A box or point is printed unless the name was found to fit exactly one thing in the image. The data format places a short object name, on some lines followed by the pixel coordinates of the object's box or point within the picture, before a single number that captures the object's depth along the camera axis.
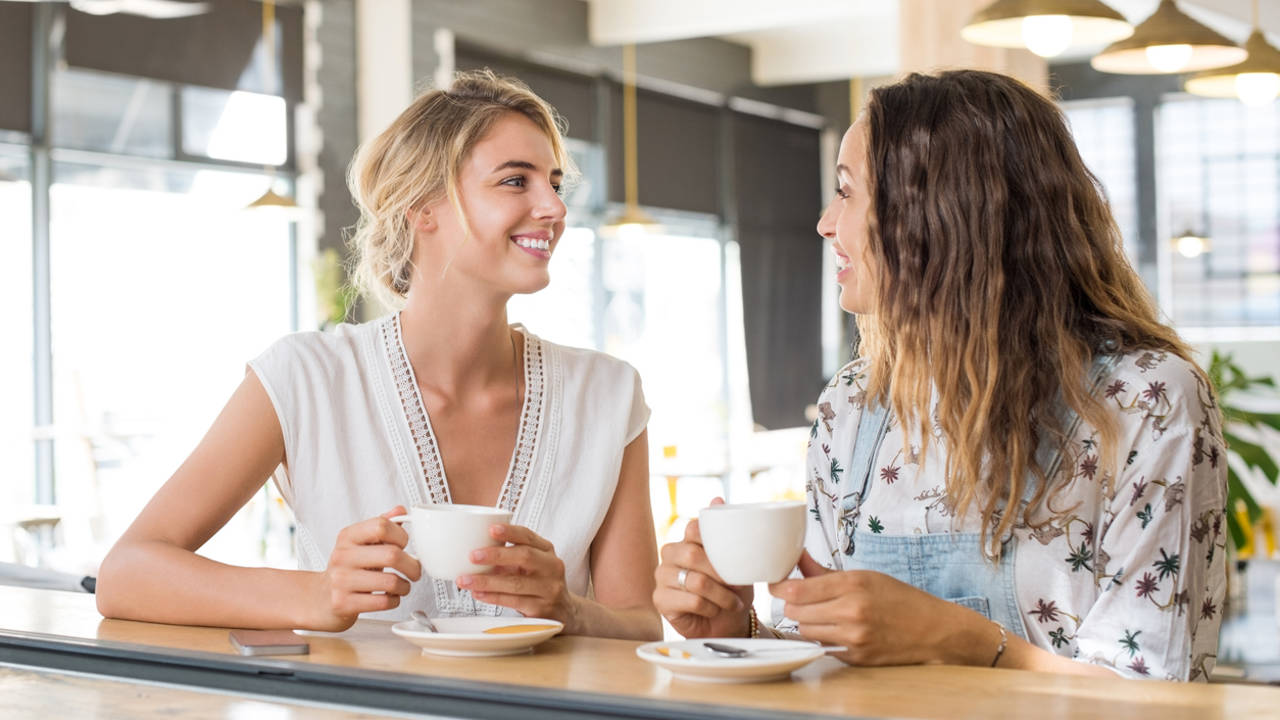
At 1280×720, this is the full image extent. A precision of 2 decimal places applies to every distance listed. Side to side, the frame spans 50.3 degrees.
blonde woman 1.99
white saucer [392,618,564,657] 1.30
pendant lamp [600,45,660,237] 10.46
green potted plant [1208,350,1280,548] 4.07
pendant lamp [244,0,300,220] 8.12
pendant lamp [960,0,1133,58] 3.07
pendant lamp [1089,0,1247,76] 3.36
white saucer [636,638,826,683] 1.17
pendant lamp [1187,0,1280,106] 3.93
